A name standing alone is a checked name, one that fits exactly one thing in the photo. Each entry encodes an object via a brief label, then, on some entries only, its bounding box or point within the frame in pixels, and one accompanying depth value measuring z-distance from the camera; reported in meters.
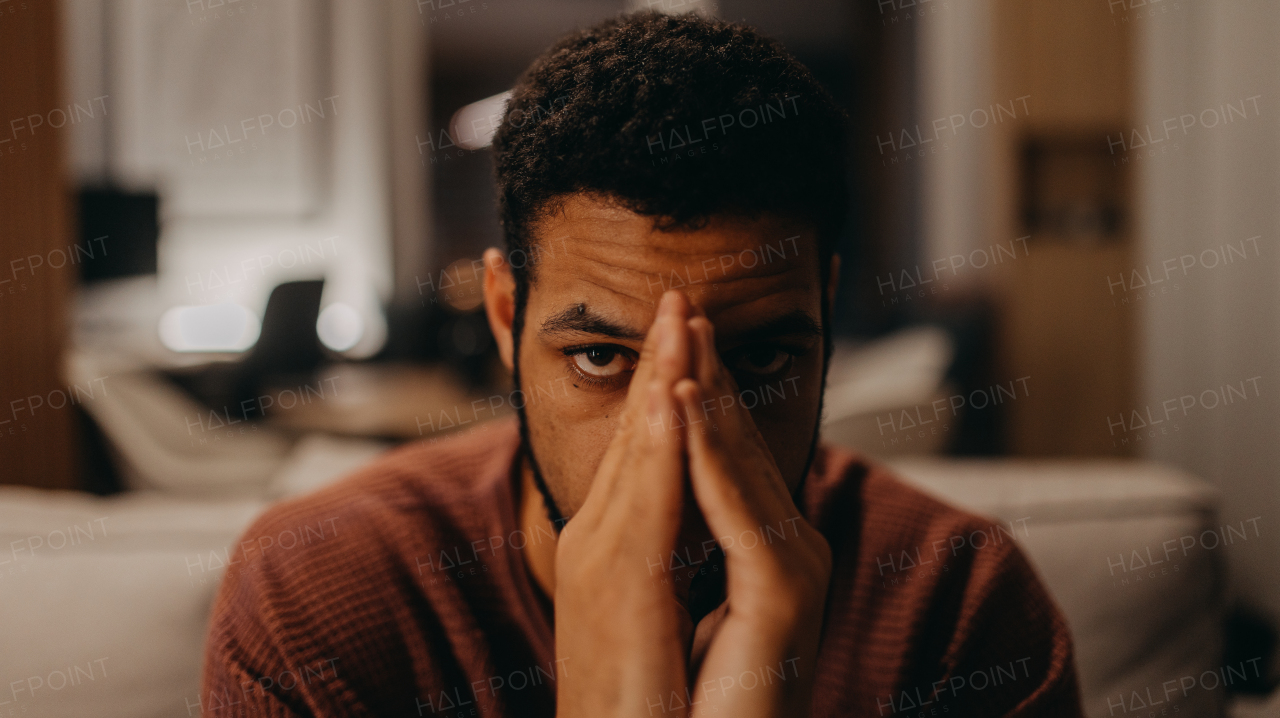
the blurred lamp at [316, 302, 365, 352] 3.96
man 0.73
